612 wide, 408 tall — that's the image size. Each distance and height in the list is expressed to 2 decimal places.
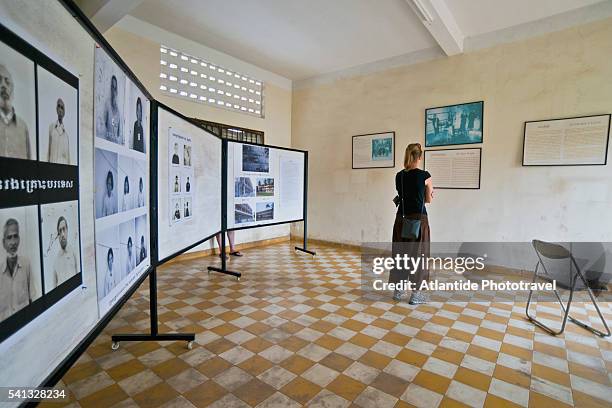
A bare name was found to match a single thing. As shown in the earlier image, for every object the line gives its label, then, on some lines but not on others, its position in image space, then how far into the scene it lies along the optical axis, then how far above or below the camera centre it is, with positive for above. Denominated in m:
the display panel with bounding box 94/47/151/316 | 1.22 +0.03
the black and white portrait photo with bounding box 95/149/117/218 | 1.20 +0.01
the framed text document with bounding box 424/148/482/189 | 4.66 +0.37
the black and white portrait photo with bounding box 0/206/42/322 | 0.70 -0.19
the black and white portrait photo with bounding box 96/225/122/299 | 1.24 -0.32
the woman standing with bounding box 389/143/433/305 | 3.20 -0.22
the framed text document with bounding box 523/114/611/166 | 3.77 +0.65
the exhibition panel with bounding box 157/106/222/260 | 2.25 +0.03
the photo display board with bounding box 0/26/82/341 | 0.71 +0.01
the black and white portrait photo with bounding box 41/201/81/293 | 0.86 -0.17
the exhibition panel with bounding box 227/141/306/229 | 4.16 +0.04
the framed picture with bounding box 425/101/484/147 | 4.61 +1.03
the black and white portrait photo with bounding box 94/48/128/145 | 1.18 +0.36
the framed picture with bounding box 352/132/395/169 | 5.54 +0.72
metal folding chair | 2.56 -0.69
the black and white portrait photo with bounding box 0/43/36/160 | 0.69 +0.19
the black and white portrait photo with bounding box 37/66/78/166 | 0.83 +0.19
